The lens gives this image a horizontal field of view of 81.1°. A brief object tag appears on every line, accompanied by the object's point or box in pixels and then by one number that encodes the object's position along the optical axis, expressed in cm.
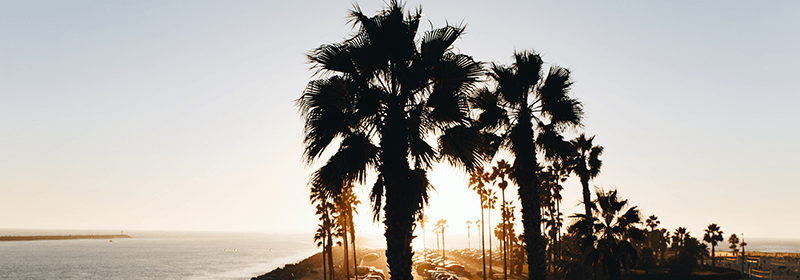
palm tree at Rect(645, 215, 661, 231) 8212
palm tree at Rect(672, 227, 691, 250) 7698
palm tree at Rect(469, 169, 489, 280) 5349
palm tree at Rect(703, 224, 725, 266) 7756
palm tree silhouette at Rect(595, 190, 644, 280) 2188
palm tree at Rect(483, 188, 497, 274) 5709
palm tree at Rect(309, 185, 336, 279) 4806
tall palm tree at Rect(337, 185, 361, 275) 4963
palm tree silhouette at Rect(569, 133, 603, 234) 3634
